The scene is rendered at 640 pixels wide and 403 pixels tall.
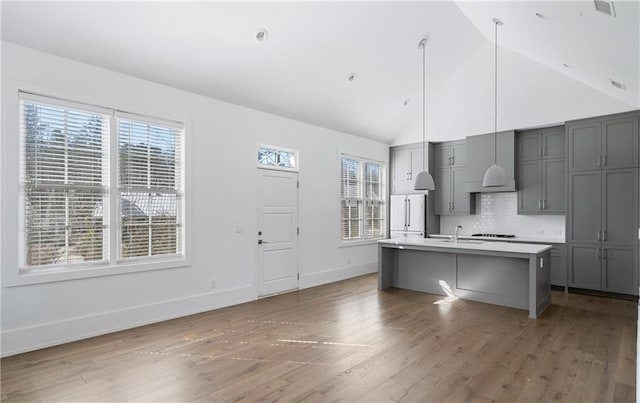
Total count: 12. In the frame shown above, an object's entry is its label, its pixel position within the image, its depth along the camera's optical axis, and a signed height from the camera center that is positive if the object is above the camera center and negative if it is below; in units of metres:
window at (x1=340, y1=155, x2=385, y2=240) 7.36 +0.11
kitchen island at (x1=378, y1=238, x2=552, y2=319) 4.80 -1.00
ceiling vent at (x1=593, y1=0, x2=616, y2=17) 2.48 +1.40
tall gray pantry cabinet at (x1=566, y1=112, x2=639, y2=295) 5.36 +0.01
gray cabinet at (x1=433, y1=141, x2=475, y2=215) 7.36 +0.51
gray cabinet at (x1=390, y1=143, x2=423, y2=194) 7.89 +0.84
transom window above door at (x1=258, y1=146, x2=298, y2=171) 5.84 +0.77
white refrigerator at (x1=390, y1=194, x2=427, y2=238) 7.58 -0.25
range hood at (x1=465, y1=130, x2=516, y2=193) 6.57 +0.87
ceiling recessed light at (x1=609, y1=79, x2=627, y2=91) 4.56 +1.53
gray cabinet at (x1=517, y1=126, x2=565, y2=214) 6.19 +0.58
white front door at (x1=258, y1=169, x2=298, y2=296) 5.78 -0.45
